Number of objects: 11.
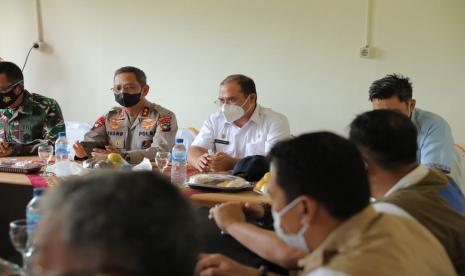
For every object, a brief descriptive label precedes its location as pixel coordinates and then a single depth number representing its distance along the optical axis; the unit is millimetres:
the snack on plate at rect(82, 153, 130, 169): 2432
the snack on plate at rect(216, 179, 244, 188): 2185
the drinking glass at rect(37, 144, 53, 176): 2604
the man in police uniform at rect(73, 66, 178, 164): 3109
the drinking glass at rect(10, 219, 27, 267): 1300
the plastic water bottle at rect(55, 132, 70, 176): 2712
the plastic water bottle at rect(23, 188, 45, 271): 1260
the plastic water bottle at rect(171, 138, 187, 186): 2410
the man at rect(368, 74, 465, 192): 2531
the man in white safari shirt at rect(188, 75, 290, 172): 3088
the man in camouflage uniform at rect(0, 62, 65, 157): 3221
